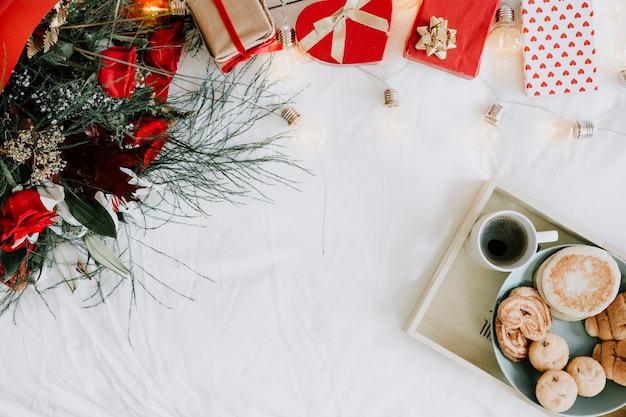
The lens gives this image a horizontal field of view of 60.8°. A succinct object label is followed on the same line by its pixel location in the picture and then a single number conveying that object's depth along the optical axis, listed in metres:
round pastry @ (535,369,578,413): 0.85
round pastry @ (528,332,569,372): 0.86
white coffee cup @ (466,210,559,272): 0.85
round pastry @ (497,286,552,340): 0.86
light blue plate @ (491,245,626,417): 0.87
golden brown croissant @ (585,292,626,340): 0.86
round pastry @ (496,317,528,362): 0.86
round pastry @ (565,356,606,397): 0.87
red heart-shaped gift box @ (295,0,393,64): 0.88
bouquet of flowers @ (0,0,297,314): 0.66
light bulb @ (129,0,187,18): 0.81
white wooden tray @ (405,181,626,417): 0.92
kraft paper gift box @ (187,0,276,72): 0.81
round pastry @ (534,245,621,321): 0.86
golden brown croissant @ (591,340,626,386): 0.86
